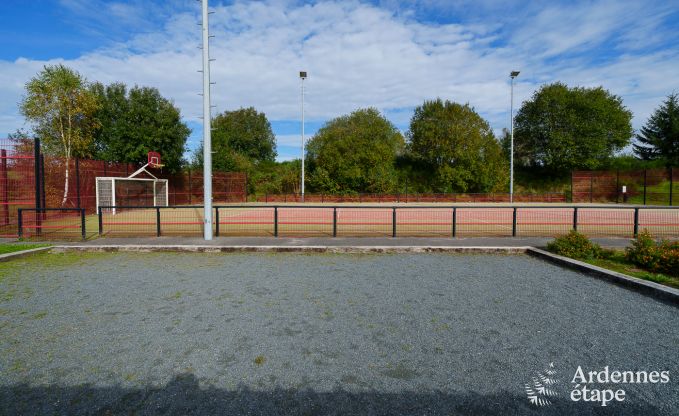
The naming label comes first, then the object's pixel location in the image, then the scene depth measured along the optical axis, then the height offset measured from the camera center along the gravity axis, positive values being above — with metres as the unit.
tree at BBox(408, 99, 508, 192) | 42.25 +4.55
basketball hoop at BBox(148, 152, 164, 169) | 25.95 +2.05
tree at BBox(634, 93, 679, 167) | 48.56 +7.60
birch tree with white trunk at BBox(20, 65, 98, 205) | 23.33 +5.13
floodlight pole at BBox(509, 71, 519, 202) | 35.06 +10.53
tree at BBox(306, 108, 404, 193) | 41.12 +2.77
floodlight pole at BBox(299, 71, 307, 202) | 37.34 +11.09
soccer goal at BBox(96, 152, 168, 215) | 21.88 +0.01
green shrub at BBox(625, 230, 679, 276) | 6.74 -1.16
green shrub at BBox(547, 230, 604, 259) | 8.37 -1.21
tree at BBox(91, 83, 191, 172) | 30.12 +5.01
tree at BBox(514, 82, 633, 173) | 45.22 +7.76
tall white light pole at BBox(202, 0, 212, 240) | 11.09 +1.76
